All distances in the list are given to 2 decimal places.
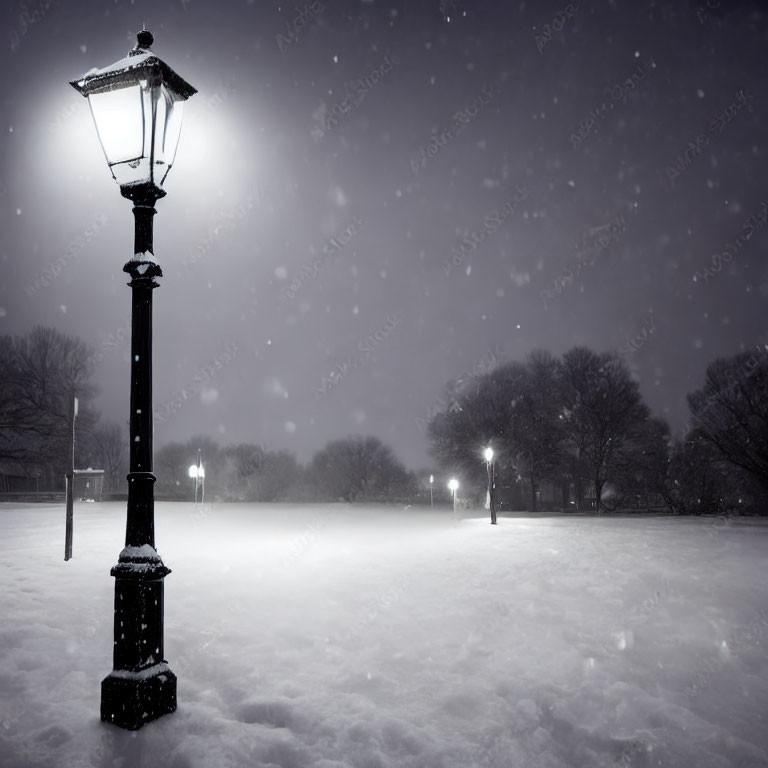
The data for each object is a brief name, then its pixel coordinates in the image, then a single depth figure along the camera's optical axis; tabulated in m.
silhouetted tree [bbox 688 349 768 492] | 26.50
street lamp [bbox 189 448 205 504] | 37.07
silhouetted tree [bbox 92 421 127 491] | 62.03
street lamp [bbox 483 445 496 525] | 21.98
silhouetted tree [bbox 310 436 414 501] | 69.62
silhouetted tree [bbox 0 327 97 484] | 31.69
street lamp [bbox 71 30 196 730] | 3.38
